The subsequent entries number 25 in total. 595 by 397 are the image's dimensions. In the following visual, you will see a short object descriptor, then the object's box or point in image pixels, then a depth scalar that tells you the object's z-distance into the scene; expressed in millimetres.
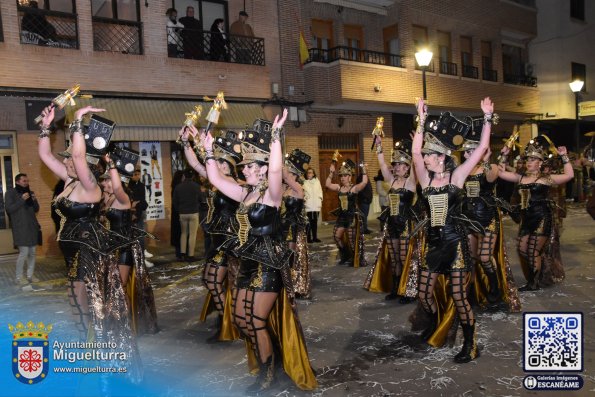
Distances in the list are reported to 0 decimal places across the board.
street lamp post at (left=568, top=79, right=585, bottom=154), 19062
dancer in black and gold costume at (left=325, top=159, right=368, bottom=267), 9352
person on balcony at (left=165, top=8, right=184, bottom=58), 14406
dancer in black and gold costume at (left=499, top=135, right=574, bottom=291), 7152
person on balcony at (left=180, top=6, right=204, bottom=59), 14656
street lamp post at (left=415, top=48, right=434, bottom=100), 12712
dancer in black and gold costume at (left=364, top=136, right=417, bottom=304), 7227
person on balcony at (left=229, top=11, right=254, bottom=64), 15406
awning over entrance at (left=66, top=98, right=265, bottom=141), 12914
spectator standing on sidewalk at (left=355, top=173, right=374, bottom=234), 12906
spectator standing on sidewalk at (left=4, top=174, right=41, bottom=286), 8680
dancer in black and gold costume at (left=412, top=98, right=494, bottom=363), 4852
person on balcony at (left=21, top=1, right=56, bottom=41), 12305
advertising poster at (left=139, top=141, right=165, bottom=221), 14227
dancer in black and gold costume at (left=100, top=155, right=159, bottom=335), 5671
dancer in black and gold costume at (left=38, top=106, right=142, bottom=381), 4539
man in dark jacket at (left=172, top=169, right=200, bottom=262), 10984
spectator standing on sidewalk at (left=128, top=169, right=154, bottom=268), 10031
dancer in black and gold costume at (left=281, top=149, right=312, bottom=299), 7562
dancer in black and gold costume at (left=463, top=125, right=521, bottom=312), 6422
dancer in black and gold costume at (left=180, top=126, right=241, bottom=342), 5711
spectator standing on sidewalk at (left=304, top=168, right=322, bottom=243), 13594
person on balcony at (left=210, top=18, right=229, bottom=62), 15141
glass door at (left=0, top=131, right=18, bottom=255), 12133
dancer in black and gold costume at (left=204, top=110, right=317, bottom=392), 4180
